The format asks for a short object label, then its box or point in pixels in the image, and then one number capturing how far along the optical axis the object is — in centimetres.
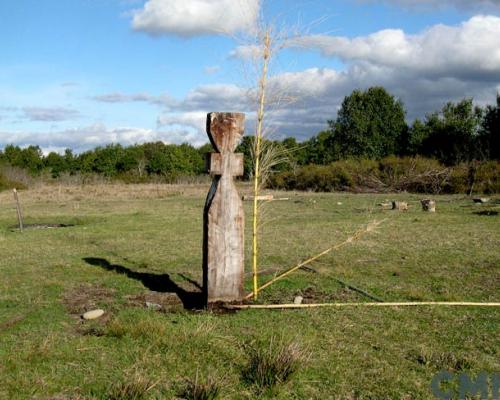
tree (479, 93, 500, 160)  3684
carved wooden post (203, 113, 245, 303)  643
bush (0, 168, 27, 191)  4594
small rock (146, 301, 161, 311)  654
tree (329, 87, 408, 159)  4853
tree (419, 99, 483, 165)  4038
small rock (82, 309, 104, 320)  617
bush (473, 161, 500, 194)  3000
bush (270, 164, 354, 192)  3875
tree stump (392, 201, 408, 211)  1984
